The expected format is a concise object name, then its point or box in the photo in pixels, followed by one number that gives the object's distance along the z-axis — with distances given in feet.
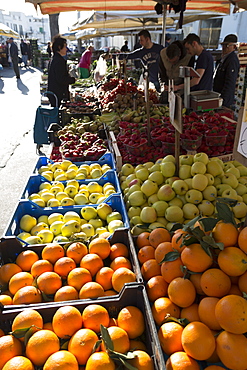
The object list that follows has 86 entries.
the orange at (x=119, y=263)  5.76
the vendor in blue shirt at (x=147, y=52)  22.63
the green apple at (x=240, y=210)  6.56
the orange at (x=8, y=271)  5.71
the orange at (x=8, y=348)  4.05
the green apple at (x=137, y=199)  7.56
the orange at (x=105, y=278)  5.51
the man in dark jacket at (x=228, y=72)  17.60
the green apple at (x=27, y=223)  7.50
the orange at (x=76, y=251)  5.93
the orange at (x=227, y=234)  4.41
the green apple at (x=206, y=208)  6.81
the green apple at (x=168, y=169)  7.80
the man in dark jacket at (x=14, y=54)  61.77
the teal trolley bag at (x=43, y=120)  18.70
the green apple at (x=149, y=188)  7.57
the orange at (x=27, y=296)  5.00
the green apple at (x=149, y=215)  6.95
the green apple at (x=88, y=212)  7.73
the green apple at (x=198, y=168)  7.29
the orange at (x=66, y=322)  4.37
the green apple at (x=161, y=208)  7.04
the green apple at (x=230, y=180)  7.32
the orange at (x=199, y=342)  3.84
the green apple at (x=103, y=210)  7.74
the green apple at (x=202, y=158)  7.60
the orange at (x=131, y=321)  4.48
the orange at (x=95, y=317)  4.45
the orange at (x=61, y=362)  3.79
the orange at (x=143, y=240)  6.22
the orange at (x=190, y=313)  4.46
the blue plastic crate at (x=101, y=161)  11.11
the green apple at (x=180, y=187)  7.14
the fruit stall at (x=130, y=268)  3.99
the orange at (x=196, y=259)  4.49
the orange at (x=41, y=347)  4.04
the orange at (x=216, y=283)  4.27
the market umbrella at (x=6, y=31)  69.69
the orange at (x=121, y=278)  5.26
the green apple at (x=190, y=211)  6.78
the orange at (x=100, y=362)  3.76
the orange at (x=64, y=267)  5.66
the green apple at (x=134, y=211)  7.47
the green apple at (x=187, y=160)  7.89
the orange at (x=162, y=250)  5.45
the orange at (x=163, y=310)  4.63
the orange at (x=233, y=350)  3.64
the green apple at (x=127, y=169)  9.48
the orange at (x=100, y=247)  6.01
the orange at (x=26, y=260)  5.91
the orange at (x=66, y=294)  5.04
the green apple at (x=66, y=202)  8.38
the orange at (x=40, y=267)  5.62
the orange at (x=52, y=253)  5.91
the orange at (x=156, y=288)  5.04
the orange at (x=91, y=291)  5.07
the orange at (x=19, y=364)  3.83
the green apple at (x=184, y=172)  7.54
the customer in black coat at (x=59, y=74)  19.85
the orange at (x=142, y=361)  3.93
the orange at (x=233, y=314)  3.71
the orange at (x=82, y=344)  4.09
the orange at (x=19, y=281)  5.39
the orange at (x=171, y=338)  4.17
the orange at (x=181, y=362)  3.83
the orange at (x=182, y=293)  4.55
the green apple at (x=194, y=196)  6.91
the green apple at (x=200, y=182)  6.99
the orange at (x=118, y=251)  6.11
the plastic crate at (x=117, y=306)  4.50
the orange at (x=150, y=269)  5.47
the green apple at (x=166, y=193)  7.13
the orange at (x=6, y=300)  5.09
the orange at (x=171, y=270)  4.96
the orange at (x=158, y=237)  5.92
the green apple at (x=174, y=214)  6.80
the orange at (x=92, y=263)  5.68
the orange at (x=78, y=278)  5.35
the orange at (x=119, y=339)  4.16
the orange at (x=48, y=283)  5.28
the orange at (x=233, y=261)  4.18
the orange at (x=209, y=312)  4.16
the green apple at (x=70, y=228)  6.97
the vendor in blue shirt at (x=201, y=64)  16.45
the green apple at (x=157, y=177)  7.82
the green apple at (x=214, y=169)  7.49
